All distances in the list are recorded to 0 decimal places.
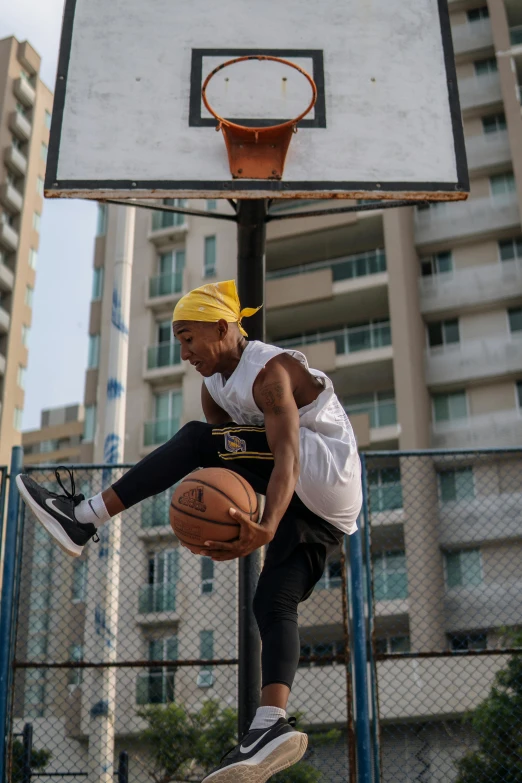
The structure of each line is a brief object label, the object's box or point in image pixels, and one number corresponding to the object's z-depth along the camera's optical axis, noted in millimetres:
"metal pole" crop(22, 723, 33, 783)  6348
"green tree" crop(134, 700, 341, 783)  12453
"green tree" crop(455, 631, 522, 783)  8594
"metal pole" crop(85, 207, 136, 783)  8789
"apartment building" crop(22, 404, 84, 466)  53156
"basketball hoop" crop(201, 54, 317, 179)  5789
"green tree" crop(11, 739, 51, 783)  7691
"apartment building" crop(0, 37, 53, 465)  41375
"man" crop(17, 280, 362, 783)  4070
